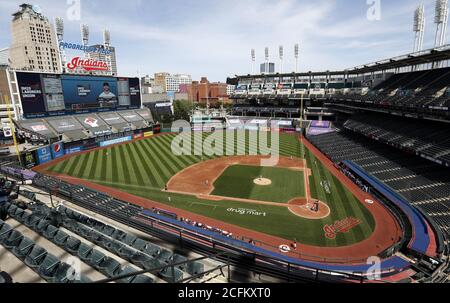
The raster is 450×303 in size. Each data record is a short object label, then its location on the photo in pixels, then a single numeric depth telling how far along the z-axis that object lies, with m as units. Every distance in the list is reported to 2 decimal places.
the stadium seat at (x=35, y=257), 9.02
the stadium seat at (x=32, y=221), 12.05
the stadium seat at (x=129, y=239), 11.00
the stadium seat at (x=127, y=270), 8.45
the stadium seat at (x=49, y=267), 8.41
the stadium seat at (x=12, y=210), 13.14
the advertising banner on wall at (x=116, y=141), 53.96
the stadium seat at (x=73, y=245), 10.19
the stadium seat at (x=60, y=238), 10.64
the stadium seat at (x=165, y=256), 9.62
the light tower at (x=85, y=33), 64.62
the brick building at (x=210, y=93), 164.75
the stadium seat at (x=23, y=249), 9.54
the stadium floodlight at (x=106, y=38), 76.51
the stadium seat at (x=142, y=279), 8.05
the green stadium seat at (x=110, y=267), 8.90
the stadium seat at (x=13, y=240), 10.07
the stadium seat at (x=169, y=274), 8.66
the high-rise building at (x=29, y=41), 113.94
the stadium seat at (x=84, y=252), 9.63
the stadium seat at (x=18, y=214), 12.81
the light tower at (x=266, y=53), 90.56
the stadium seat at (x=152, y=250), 10.24
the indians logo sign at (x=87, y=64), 53.28
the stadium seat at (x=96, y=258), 9.30
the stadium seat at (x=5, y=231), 10.38
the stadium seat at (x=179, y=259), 9.40
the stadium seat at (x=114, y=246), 10.44
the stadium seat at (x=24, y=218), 12.47
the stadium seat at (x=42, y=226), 11.53
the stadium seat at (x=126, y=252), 10.03
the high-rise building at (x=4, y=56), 101.89
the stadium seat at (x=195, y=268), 9.00
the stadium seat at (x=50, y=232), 11.10
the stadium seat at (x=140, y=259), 9.59
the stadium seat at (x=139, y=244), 10.62
